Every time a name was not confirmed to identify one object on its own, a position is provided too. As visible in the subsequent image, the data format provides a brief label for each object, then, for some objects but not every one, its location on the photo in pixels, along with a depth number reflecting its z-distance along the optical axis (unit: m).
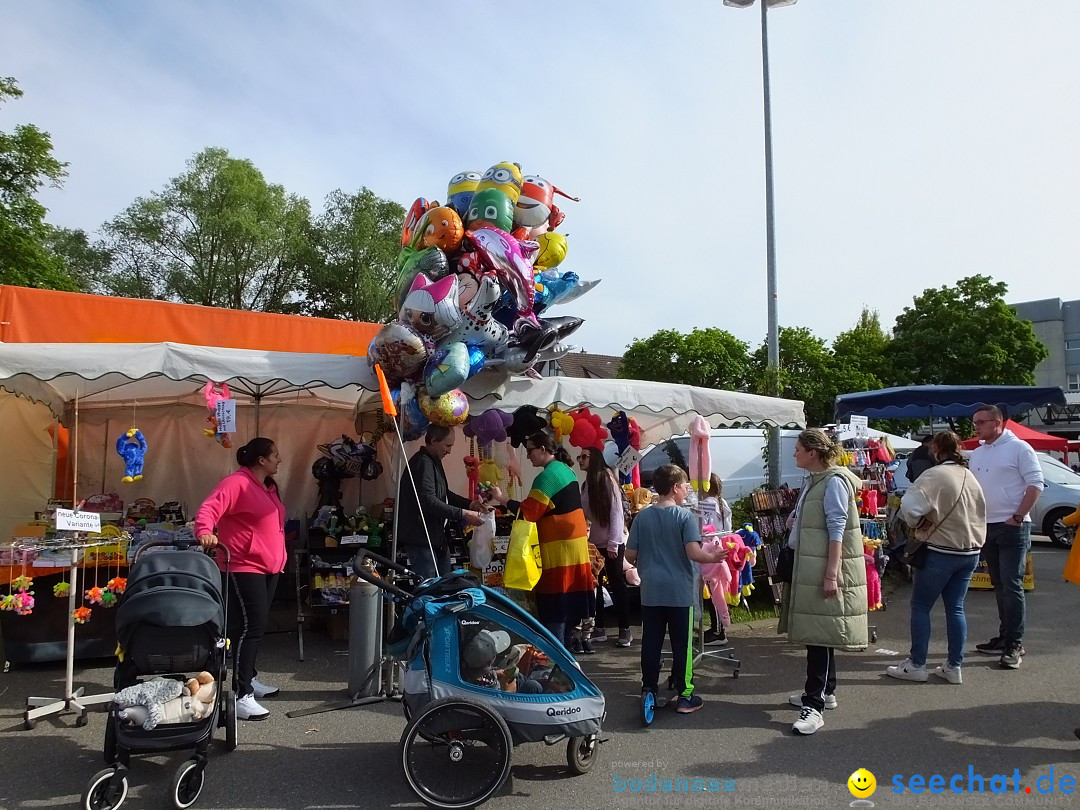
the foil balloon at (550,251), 6.65
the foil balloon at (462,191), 6.15
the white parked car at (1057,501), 12.08
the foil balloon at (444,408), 5.46
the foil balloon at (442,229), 5.76
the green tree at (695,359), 18.62
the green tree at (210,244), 27.61
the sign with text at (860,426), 7.57
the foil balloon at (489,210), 6.00
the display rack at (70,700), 4.33
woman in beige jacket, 4.86
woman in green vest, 4.17
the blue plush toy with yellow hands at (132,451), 5.66
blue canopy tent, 8.98
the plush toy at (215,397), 5.18
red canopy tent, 14.45
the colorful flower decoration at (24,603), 4.46
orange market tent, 7.46
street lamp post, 9.09
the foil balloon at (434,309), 5.45
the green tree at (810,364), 18.69
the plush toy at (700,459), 5.83
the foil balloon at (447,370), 5.37
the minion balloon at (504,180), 6.11
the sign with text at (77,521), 4.16
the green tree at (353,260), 27.58
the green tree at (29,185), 18.95
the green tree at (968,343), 22.47
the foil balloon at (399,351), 5.38
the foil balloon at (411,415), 5.56
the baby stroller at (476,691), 3.31
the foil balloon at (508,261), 5.81
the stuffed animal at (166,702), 3.28
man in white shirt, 5.41
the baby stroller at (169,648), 3.24
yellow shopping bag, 4.80
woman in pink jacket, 4.35
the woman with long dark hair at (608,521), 6.30
